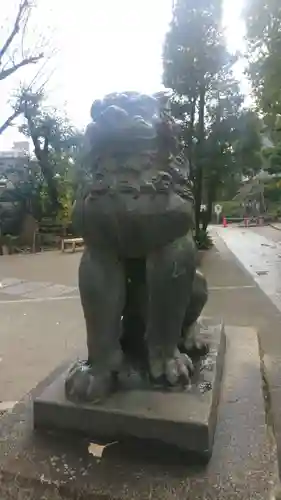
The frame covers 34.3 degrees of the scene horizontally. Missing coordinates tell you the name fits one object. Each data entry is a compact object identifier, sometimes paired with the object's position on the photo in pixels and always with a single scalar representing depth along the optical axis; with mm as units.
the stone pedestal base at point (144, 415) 925
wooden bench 10125
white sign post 25062
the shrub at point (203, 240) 9557
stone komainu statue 1026
